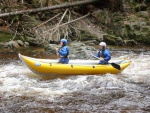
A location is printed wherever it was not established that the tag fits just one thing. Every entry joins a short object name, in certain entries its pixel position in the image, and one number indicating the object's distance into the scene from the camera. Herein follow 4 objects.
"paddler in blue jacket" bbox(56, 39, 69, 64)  16.91
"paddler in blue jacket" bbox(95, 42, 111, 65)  17.11
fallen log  24.79
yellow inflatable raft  16.33
